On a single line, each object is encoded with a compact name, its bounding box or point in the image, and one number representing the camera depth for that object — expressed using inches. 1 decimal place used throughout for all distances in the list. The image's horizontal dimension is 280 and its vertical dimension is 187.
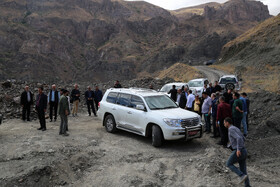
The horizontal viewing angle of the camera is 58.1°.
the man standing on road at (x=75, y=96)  567.5
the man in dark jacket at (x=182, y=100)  474.9
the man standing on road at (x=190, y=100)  451.3
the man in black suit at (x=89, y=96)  563.2
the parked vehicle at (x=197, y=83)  752.0
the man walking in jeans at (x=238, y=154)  218.7
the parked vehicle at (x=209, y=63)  2361.7
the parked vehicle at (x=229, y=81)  812.6
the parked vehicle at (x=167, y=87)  654.5
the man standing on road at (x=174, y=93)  521.7
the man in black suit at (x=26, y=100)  504.1
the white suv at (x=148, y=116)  326.3
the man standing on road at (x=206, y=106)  401.7
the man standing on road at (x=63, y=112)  393.7
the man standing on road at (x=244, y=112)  377.6
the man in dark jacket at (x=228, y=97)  415.8
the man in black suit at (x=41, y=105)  416.2
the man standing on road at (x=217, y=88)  517.0
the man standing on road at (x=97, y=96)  571.5
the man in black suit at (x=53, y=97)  502.4
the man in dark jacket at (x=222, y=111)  335.6
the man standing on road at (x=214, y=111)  380.9
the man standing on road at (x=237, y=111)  347.6
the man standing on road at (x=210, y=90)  521.0
